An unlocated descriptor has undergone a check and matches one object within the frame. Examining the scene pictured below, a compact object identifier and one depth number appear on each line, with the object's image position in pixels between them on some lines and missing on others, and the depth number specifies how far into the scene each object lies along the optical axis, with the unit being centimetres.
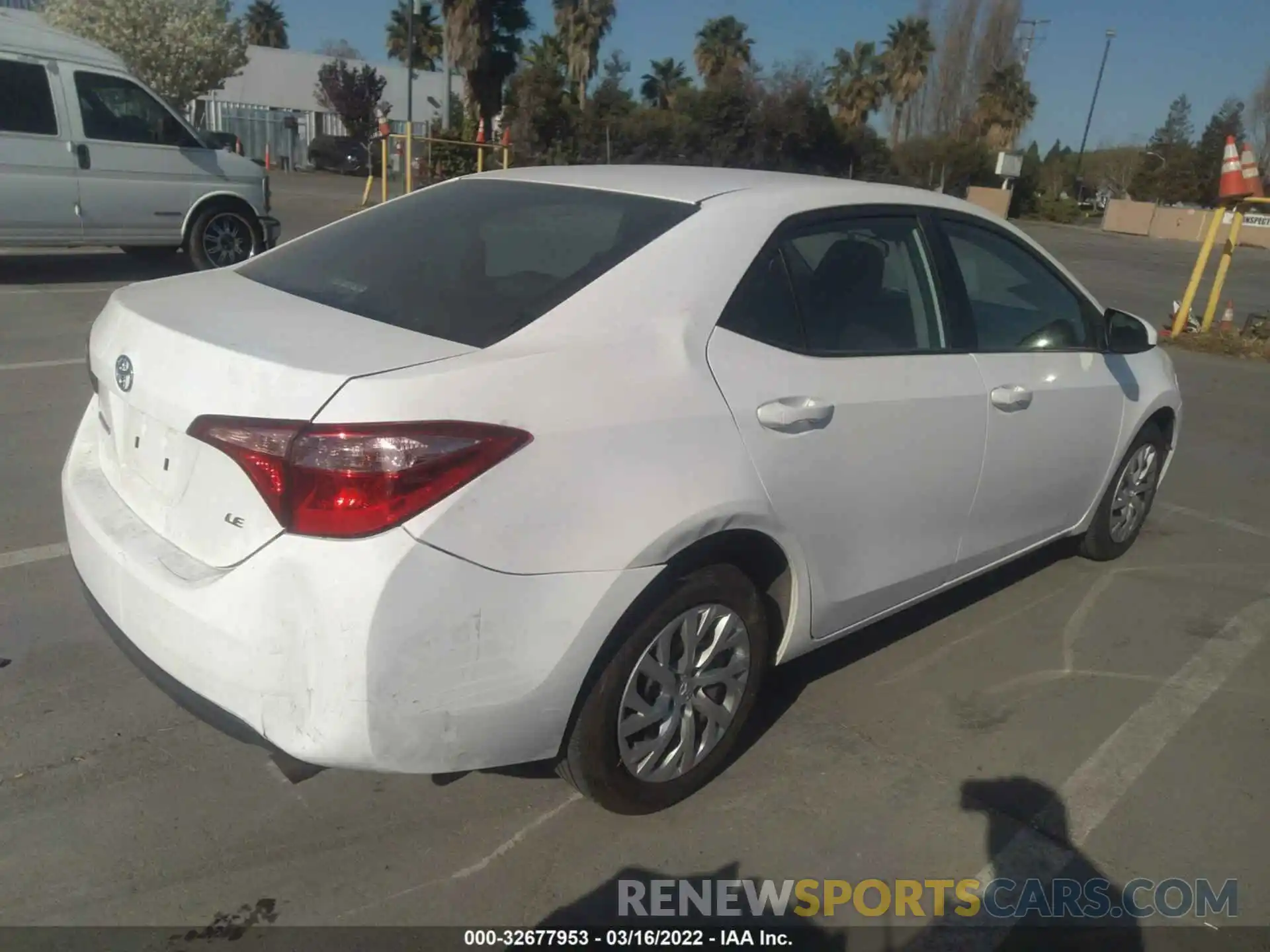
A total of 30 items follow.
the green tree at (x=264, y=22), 6862
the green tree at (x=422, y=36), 5297
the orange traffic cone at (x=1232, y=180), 1077
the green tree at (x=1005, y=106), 5481
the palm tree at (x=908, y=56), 5591
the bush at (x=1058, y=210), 5031
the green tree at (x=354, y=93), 4581
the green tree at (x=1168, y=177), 6144
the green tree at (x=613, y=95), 4453
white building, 4653
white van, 964
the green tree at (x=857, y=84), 5503
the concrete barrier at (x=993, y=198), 4278
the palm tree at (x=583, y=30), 4734
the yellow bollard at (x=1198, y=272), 1188
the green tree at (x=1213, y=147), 6091
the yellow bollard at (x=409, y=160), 1872
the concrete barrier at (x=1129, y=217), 4616
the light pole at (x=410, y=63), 3116
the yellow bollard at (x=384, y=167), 1864
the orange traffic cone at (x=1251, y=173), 1073
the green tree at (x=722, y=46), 5397
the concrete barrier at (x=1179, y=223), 4400
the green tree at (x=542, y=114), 3925
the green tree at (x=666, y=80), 5712
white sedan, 223
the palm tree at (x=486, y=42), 3475
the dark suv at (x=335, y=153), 3975
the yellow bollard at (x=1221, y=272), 1206
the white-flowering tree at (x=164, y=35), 2352
